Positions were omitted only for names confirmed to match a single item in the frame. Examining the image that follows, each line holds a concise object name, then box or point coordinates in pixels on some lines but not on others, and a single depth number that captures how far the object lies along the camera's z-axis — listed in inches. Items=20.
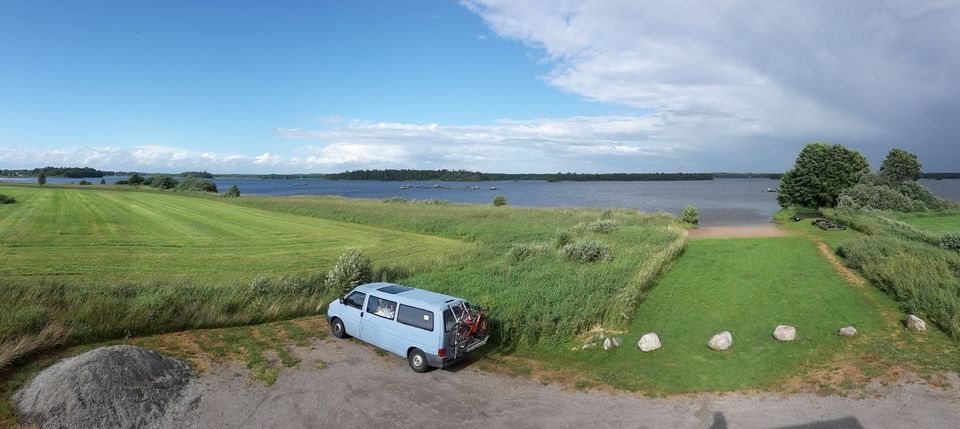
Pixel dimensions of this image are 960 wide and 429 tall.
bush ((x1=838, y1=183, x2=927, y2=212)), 2038.6
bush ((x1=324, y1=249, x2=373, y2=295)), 816.9
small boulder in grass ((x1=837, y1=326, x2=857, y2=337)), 608.1
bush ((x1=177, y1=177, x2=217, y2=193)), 4410.7
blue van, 521.0
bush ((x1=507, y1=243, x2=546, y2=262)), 1079.0
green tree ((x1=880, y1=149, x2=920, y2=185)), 2410.2
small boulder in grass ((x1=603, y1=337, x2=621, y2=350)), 606.3
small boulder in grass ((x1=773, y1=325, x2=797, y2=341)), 603.8
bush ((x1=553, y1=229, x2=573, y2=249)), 1261.2
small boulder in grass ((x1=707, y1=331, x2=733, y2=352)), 583.5
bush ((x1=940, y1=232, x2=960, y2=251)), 963.3
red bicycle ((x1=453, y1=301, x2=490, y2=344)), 536.7
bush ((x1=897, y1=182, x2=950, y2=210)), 2143.2
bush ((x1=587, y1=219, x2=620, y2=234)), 1529.3
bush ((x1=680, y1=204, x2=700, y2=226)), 1927.9
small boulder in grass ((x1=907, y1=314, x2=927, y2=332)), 613.8
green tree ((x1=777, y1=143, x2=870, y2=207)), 2442.2
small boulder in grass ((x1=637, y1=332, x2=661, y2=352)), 595.2
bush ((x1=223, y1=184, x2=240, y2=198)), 3742.6
